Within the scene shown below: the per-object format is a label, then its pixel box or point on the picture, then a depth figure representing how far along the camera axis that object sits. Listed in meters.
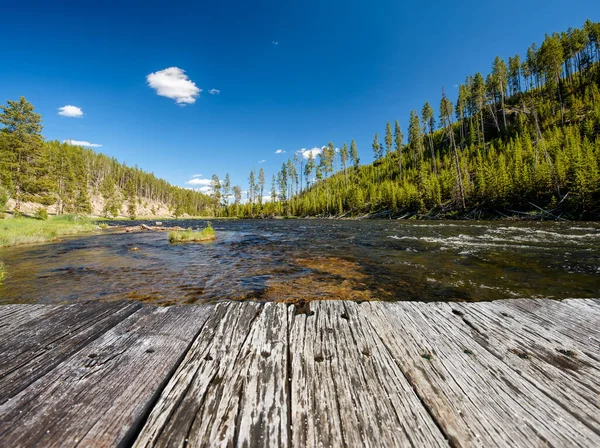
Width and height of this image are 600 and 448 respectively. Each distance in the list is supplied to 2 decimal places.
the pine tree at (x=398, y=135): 81.30
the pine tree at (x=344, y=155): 87.94
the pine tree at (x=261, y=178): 109.00
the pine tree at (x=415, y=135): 74.56
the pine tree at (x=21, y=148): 33.97
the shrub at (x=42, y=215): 29.06
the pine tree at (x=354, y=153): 91.13
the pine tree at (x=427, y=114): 73.53
